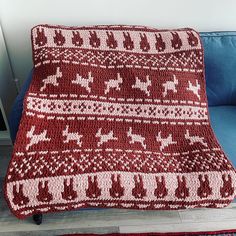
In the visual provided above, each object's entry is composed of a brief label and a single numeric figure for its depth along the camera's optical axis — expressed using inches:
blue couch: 49.9
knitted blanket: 38.3
